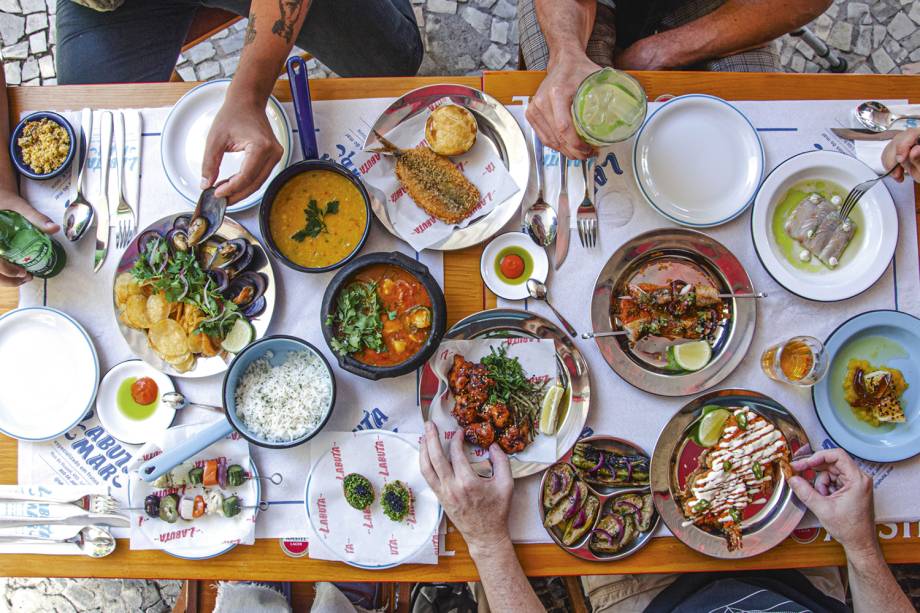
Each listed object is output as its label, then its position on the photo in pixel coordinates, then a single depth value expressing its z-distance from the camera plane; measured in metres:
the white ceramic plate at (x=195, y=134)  1.93
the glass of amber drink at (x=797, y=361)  1.80
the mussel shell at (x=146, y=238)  1.88
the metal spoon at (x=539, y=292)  1.90
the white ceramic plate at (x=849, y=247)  1.90
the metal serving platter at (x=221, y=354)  1.85
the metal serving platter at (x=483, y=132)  1.92
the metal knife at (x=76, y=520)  1.87
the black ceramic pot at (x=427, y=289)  1.72
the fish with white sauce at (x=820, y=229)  1.91
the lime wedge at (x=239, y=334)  1.88
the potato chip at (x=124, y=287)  1.85
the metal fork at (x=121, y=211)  1.97
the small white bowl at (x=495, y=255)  1.92
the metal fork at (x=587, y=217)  1.94
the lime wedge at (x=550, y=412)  1.86
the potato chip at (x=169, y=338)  1.84
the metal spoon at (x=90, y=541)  1.86
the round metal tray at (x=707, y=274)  1.90
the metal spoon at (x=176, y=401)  1.86
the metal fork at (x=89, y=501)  1.87
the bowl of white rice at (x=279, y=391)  1.80
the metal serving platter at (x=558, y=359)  1.87
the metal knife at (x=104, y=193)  1.96
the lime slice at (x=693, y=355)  1.91
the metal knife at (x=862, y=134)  1.95
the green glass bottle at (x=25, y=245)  1.83
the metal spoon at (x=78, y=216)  1.96
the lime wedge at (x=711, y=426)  1.89
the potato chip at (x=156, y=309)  1.84
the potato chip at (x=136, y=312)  1.83
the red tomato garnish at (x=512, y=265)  1.93
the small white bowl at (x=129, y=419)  1.89
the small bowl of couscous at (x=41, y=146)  1.94
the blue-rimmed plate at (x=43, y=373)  1.90
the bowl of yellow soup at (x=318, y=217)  1.85
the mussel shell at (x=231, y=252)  1.87
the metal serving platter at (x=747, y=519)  1.85
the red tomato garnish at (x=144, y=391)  1.89
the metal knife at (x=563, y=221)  1.94
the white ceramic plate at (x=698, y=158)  1.93
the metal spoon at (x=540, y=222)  1.93
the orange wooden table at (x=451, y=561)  1.87
